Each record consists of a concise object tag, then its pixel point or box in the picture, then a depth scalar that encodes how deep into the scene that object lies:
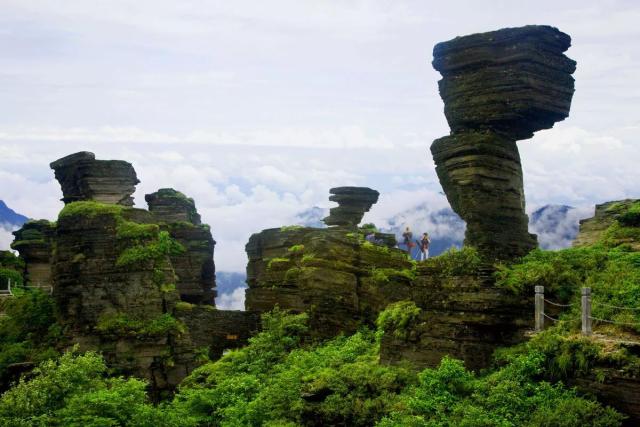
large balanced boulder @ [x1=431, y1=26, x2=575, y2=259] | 26.55
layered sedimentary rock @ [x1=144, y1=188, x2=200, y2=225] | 56.69
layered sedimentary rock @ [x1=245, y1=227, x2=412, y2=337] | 37.50
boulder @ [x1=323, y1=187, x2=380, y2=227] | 48.25
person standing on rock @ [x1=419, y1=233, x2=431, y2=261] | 38.07
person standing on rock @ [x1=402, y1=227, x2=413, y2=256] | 43.52
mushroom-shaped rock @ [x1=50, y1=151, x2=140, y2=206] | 45.75
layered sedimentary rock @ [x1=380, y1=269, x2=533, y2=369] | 24.80
